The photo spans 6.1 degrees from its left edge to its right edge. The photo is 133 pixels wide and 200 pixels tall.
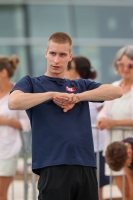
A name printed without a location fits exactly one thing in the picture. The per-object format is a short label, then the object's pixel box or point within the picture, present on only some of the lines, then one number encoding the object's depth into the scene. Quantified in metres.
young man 8.21
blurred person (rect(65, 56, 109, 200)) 13.26
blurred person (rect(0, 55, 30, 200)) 12.60
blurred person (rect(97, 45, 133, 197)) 12.33
